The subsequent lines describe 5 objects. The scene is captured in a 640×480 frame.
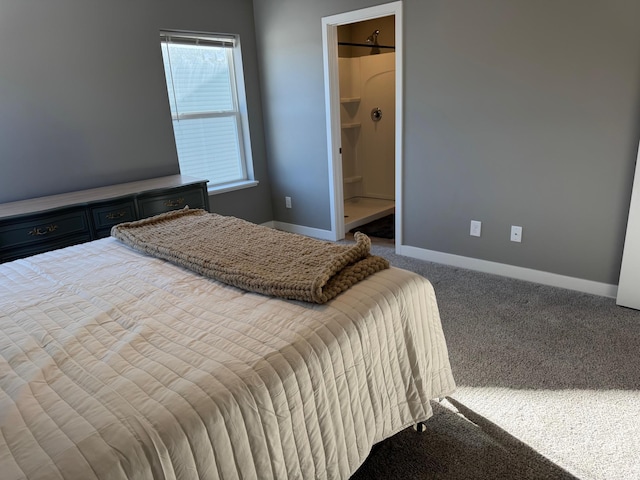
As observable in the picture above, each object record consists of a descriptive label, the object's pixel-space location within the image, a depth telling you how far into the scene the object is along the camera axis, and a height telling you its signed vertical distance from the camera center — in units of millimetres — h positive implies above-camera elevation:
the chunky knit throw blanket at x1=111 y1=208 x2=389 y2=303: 1462 -535
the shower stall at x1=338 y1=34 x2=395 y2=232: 5439 -236
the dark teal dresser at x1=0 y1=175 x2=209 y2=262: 2643 -566
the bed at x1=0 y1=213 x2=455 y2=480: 929 -617
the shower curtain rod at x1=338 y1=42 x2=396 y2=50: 5020 +729
